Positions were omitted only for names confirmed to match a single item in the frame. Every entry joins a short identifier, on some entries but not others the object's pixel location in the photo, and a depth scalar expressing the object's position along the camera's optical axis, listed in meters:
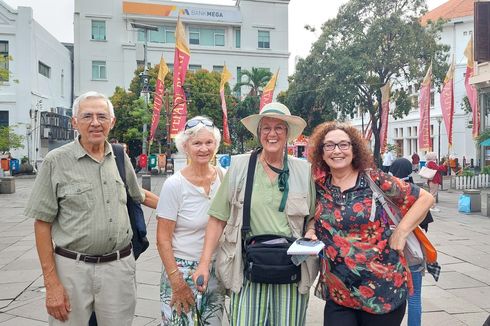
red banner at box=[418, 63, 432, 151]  17.58
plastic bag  11.81
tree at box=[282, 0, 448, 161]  24.08
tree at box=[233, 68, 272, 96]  38.88
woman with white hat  2.41
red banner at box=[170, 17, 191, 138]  18.29
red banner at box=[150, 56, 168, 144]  20.25
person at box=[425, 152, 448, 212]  12.53
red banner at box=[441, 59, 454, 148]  17.69
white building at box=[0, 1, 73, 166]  27.81
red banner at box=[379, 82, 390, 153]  22.28
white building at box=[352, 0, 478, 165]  37.72
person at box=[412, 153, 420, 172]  27.95
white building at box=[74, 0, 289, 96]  41.16
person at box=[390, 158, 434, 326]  3.54
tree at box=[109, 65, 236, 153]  32.00
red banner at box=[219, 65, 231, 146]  24.20
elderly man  2.38
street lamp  22.52
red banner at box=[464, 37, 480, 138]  19.81
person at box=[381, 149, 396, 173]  21.70
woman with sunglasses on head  2.61
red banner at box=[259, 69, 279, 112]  23.08
